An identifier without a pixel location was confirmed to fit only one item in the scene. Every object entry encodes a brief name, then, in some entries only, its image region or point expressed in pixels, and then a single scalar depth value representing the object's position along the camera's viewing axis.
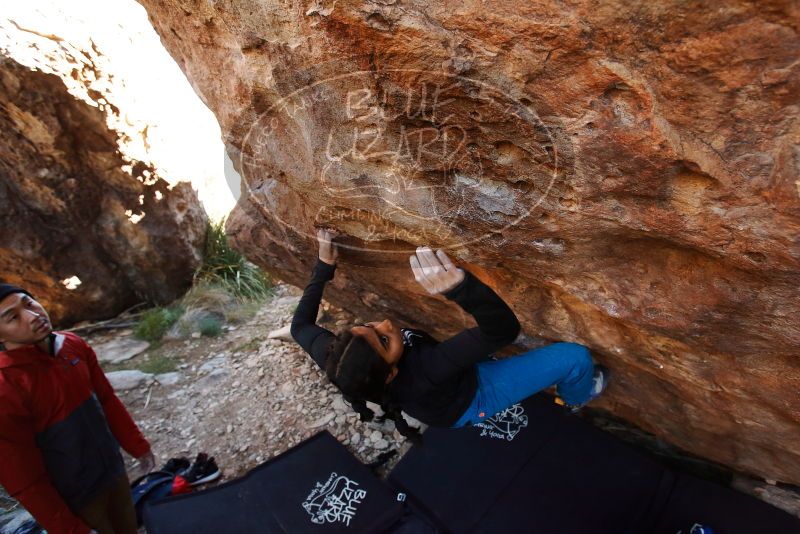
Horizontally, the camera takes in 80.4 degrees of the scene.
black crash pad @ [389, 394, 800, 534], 2.35
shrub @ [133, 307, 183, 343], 5.12
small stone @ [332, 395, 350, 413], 3.50
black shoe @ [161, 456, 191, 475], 3.18
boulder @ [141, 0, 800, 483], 1.18
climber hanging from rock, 1.75
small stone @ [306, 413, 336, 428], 3.42
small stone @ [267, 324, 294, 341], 4.44
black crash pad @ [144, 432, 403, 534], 2.57
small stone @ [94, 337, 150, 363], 4.83
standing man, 2.01
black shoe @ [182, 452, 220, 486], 3.10
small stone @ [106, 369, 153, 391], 4.25
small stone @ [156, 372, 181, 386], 4.31
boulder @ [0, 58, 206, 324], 4.26
